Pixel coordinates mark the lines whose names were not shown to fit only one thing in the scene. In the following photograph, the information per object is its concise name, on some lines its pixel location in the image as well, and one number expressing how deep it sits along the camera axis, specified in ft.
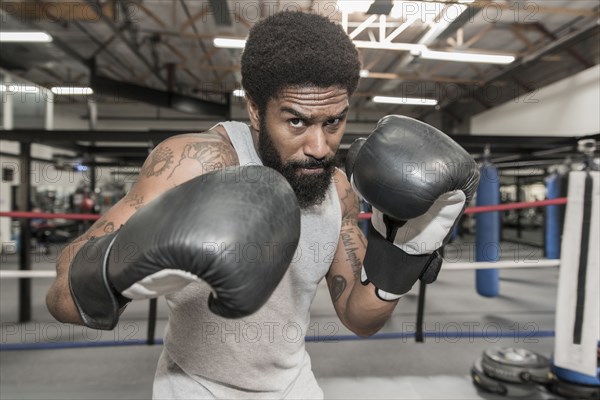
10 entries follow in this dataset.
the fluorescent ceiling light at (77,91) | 27.36
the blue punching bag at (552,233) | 16.98
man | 2.09
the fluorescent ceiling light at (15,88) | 23.72
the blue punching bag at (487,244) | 12.36
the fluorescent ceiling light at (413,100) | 25.82
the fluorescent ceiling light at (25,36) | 16.38
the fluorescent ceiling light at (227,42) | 17.03
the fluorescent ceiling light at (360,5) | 11.41
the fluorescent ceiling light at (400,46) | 13.52
